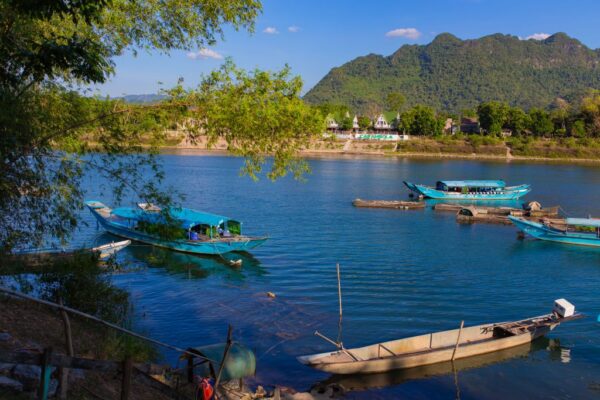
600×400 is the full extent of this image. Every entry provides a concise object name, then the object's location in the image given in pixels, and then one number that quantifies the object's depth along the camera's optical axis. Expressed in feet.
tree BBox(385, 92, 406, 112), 565.12
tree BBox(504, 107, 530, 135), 412.36
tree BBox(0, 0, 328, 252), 37.29
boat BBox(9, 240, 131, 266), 48.68
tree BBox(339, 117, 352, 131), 440.86
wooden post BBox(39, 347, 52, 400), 20.90
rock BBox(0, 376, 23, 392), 25.88
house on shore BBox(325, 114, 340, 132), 428.81
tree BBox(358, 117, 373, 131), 458.09
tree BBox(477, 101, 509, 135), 413.18
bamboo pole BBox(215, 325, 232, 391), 34.37
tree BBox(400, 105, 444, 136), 417.69
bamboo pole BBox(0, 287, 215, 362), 21.30
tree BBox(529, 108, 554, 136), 409.08
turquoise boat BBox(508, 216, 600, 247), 114.42
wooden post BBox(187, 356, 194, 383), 40.70
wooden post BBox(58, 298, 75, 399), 26.30
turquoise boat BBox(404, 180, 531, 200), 189.98
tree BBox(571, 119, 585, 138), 407.44
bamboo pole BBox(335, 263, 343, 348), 60.75
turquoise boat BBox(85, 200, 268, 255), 95.40
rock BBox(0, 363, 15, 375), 27.61
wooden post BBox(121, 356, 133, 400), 23.95
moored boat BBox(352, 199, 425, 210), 160.86
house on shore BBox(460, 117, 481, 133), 470.39
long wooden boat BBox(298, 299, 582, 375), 49.85
